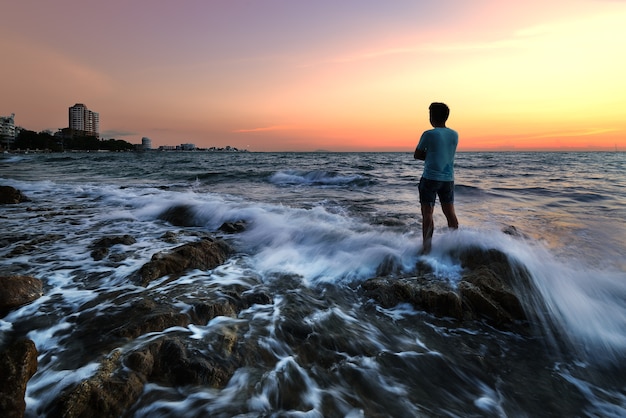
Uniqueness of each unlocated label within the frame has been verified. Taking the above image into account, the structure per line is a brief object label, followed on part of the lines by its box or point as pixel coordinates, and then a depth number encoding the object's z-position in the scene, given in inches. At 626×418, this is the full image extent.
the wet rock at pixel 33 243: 196.2
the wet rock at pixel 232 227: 266.6
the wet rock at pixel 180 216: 304.7
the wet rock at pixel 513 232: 238.3
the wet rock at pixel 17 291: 129.7
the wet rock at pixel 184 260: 164.9
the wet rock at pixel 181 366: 93.4
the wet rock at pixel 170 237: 234.3
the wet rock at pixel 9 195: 371.2
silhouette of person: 193.3
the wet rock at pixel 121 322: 107.6
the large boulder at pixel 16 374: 73.2
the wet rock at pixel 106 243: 193.5
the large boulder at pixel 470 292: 139.9
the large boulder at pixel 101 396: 78.9
